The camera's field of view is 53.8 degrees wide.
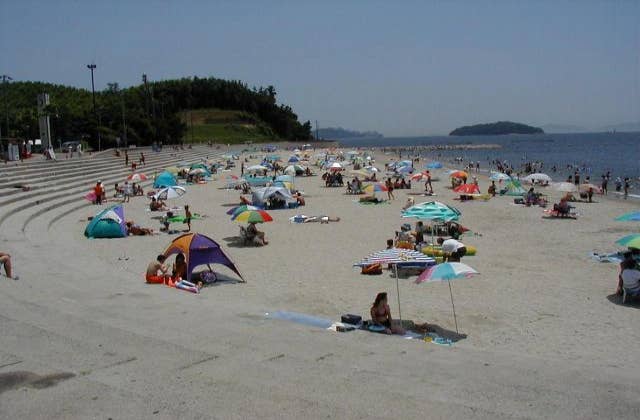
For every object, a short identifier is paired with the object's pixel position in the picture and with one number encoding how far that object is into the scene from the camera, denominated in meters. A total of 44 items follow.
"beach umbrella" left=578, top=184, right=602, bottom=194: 29.45
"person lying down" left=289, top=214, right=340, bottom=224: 22.67
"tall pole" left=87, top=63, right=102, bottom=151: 55.88
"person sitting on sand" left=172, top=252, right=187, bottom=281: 12.60
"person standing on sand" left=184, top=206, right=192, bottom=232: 20.83
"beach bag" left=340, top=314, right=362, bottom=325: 9.23
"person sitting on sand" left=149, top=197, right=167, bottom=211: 25.58
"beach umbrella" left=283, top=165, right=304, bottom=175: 44.69
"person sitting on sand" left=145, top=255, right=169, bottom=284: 12.40
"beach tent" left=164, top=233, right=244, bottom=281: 12.67
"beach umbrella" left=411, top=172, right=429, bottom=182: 32.50
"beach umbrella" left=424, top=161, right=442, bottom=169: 43.49
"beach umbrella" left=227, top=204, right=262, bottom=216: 17.71
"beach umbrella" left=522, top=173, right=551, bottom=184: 32.38
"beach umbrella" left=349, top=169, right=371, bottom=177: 35.12
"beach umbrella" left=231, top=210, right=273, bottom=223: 17.33
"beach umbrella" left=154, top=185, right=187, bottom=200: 24.41
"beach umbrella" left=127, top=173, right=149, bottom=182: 32.00
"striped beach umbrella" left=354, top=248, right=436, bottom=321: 11.20
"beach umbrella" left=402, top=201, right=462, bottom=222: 17.20
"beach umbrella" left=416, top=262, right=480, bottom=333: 9.42
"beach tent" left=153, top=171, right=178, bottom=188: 31.36
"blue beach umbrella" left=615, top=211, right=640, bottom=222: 15.92
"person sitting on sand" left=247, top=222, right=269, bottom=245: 18.00
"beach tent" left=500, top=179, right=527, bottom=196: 31.08
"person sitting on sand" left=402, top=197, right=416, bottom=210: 25.30
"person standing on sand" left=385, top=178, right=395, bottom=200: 30.64
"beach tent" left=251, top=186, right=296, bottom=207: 25.91
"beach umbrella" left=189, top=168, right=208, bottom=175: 41.84
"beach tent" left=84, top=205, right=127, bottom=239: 18.67
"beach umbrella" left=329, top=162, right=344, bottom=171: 39.09
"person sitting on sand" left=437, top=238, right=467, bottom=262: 14.15
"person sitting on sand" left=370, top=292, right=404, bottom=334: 9.25
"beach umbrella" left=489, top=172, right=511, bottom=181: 34.30
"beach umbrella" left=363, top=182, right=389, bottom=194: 29.27
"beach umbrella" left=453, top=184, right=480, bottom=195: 28.78
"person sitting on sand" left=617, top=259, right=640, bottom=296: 11.14
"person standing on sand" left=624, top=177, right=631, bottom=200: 34.70
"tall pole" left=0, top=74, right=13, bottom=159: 37.46
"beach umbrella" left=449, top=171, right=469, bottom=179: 34.08
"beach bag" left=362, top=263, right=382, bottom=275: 13.80
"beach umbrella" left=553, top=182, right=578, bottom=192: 26.46
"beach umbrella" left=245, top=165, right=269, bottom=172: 40.08
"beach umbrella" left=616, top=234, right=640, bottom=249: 12.06
